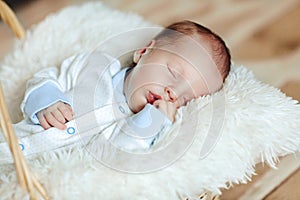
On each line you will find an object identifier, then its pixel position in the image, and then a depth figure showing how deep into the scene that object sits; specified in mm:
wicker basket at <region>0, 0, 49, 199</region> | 677
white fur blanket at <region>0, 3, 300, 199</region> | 741
